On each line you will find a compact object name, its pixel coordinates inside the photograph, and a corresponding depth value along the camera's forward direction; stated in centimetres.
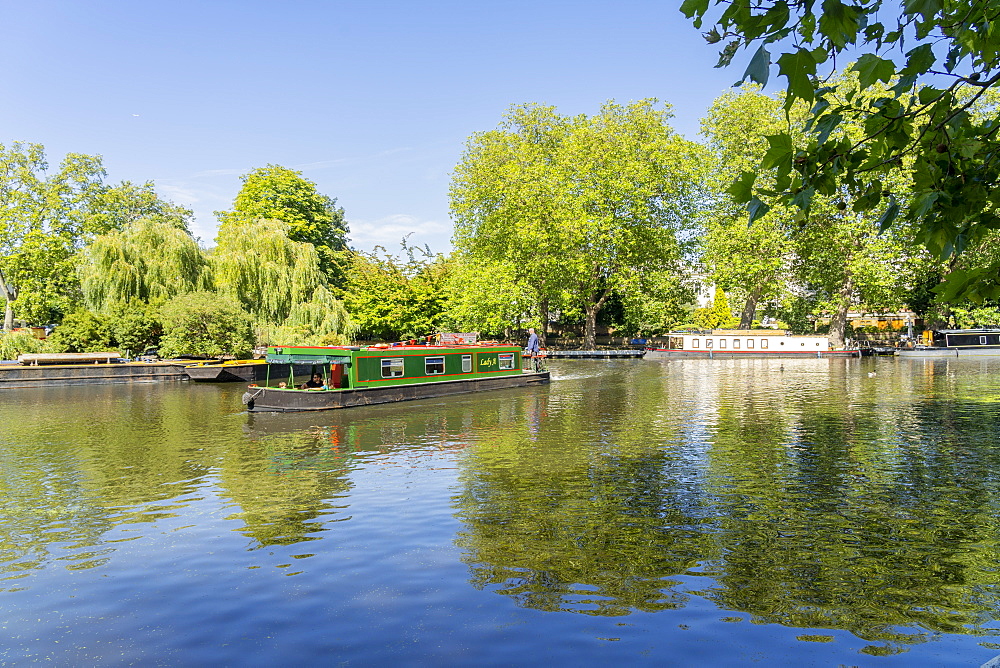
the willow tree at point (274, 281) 4350
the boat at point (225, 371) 3712
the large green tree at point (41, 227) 4672
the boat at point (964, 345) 5322
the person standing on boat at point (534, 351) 3860
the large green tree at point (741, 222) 5691
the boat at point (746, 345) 5541
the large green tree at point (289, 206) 6150
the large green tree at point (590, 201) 5719
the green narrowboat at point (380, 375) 2420
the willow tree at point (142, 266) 4141
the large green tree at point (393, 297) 5778
